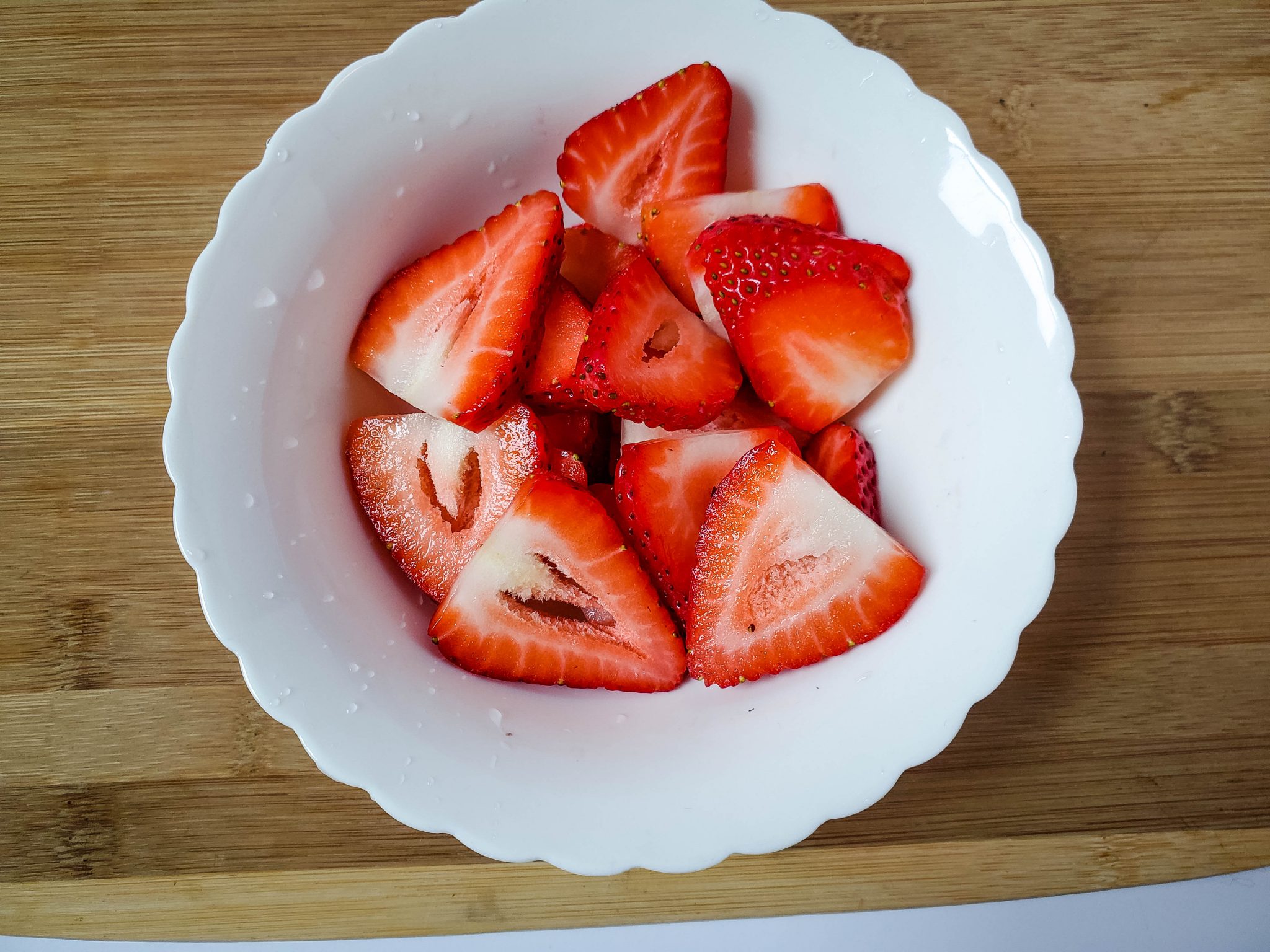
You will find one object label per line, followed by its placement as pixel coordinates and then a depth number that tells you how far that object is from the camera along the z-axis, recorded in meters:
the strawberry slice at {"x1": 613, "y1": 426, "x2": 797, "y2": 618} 0.18
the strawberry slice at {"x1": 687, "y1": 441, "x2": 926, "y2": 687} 0.17
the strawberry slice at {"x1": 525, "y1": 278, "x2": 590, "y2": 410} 0.19
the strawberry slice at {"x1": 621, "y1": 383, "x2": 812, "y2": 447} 0.19
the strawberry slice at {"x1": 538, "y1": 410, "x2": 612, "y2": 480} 0.20
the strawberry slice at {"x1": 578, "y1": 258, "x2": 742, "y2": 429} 0.18
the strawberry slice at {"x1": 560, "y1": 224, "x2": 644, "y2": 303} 0.19
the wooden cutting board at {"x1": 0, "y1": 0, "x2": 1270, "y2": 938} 0.20
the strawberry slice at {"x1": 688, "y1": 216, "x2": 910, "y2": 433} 0.17
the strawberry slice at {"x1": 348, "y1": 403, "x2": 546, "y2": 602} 0.19
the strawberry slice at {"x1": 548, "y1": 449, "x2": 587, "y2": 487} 0.19
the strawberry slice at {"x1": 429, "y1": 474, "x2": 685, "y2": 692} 0.18
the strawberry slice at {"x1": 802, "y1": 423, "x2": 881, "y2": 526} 0.18
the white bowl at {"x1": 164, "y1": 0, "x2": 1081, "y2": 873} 0.16
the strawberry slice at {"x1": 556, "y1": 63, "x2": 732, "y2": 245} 0.18
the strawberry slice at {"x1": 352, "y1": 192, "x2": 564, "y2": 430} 0.18
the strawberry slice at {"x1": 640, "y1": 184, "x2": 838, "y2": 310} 0.18
